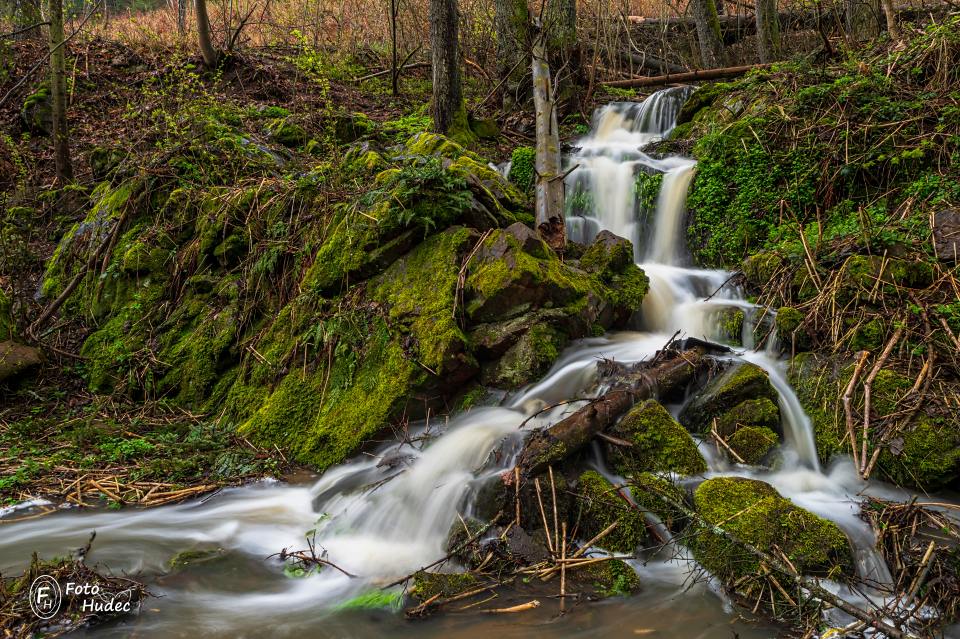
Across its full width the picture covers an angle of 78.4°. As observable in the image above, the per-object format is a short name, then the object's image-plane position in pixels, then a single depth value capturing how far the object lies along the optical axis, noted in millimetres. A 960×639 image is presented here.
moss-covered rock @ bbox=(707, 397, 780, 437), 4367
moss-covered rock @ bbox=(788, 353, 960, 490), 3840
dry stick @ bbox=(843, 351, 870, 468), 4004
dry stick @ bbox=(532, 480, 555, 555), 3456
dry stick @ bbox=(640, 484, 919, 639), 2438
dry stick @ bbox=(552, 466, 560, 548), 3456
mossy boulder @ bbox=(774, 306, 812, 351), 5098
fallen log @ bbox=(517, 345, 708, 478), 3842
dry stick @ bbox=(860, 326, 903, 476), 3898
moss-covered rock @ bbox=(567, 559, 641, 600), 3195
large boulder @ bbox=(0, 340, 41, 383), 5969
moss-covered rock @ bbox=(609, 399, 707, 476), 3990
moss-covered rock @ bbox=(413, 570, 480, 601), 3156
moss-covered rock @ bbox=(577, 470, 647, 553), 3539
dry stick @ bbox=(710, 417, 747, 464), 4172
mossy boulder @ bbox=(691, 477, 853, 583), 3184
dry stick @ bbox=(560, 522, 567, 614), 3087
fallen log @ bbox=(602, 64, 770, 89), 11320
